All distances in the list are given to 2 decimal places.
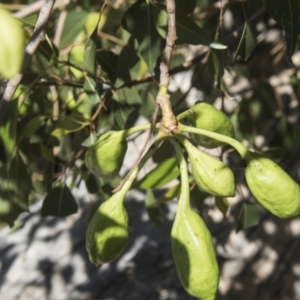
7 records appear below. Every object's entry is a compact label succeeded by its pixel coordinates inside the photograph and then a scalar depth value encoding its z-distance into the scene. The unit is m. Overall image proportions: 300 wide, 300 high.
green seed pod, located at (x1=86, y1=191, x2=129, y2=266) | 0.76
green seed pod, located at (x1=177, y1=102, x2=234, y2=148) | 0.81
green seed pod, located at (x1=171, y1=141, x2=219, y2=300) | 0.71
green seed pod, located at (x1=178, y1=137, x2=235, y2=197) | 0.74
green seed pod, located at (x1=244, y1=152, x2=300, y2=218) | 0.74
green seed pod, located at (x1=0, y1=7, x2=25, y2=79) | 0.40
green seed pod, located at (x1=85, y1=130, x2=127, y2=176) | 0.81
